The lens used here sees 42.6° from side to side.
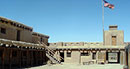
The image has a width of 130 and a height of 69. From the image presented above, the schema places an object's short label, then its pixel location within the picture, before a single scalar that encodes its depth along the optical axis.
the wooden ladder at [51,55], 28.23
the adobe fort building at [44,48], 22.31
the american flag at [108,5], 37.69
